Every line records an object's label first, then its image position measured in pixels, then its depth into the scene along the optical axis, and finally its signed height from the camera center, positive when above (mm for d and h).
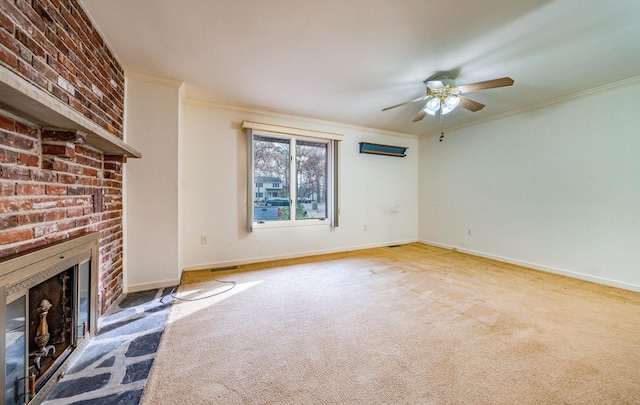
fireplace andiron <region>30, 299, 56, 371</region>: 1216 -709
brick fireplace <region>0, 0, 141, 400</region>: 1010 +376
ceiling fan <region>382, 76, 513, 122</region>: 2492 +1189
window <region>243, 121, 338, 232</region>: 3609 +433
